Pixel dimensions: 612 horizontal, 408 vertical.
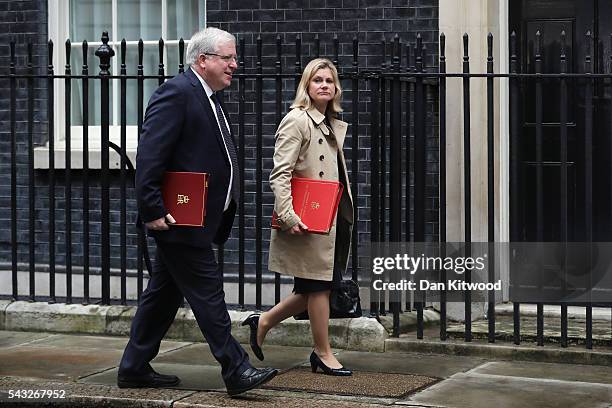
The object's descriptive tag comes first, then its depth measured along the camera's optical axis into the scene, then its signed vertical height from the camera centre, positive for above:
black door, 9.18 +0.56
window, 10.24 +1.31
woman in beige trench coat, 7.16 -0.02
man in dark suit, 6.59 +0.12
